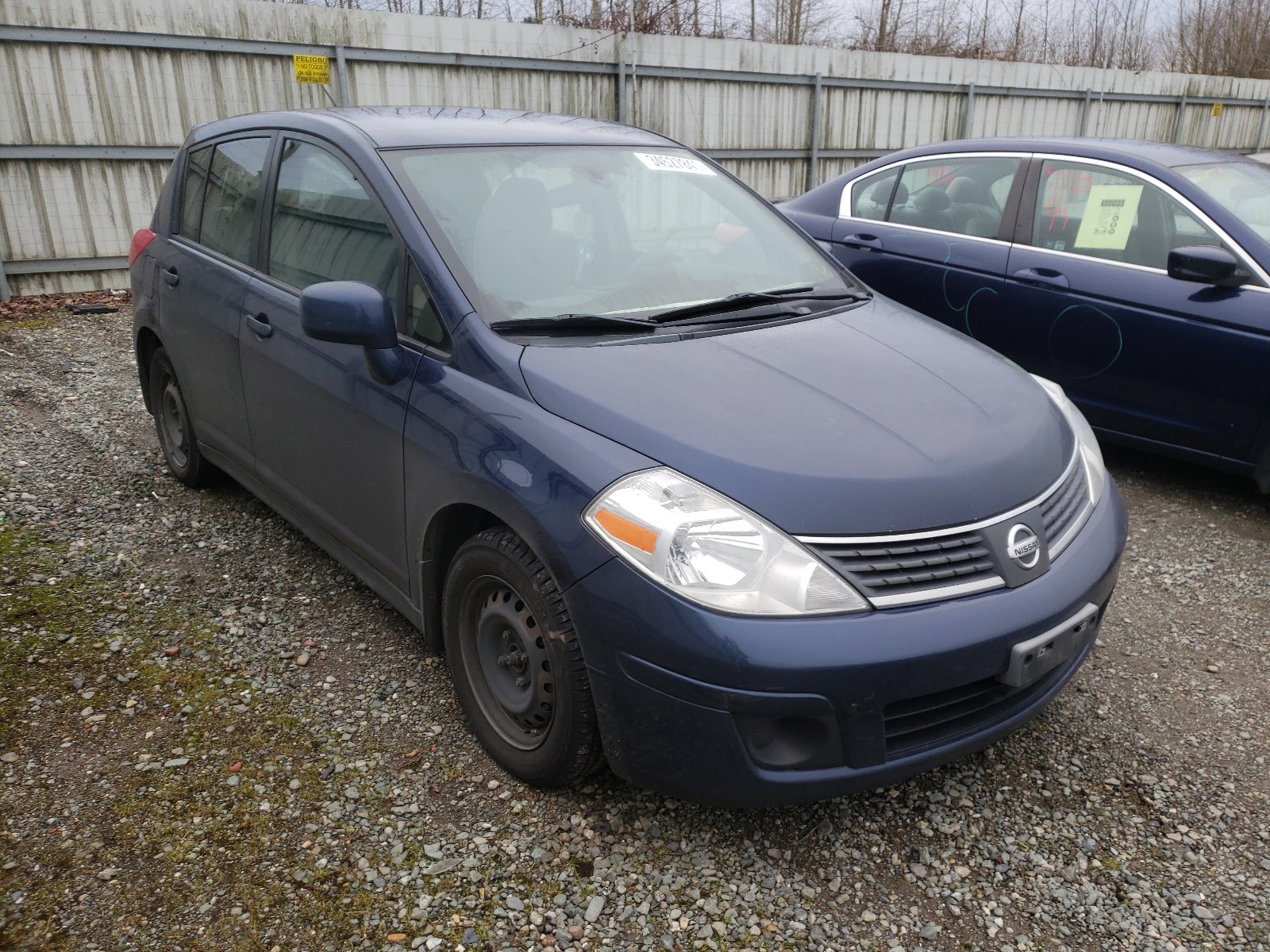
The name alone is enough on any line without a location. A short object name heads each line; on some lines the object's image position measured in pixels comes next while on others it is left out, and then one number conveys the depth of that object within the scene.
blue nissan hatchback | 2.00
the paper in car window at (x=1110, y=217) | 4.51
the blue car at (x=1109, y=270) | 4.08
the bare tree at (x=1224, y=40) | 24.02
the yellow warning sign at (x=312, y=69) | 8.88
